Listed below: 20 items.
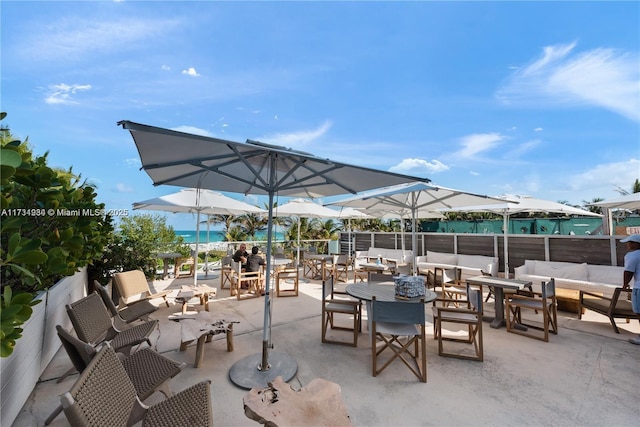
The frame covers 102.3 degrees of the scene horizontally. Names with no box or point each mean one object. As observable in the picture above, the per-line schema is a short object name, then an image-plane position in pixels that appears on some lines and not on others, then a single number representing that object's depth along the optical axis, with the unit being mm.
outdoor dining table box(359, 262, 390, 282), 7090
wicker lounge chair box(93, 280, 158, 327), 3674
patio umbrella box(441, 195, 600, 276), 6918
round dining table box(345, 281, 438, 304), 3482
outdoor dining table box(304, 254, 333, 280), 7836
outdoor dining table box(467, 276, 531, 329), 4473
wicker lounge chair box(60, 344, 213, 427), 1321
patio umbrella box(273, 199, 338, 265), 8641
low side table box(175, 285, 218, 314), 4521
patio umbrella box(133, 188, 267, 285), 6259
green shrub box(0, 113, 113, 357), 1294
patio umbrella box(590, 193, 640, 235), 5414
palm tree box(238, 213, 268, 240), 20562
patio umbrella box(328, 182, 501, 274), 5123
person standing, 3922
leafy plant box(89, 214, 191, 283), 5660
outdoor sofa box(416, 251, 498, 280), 7707
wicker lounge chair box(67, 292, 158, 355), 2793
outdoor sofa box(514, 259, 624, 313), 5414
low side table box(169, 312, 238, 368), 2972
